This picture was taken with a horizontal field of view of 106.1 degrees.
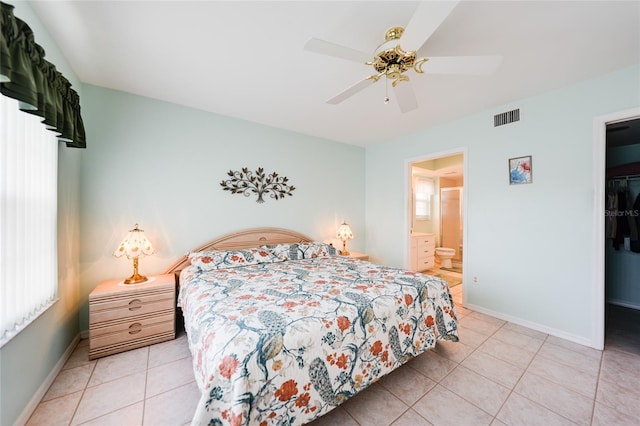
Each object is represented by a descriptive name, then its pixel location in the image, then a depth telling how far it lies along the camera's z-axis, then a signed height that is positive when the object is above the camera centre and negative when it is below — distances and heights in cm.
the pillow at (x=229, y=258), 261 -53
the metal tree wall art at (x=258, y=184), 318 +39
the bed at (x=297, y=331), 114 -72
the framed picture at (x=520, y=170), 267 +49
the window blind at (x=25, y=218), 128 -4
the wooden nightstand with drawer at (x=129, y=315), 205 -94
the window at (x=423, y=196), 584 +40
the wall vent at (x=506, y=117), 274 +112
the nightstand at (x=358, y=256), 381 -70
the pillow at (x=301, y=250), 312 -52
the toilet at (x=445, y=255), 520 -93
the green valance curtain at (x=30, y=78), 110 +71
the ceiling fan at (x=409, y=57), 122 +98
